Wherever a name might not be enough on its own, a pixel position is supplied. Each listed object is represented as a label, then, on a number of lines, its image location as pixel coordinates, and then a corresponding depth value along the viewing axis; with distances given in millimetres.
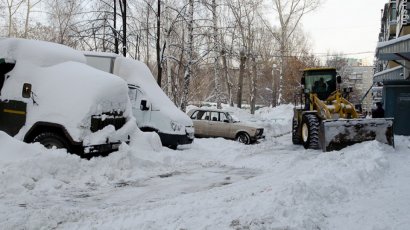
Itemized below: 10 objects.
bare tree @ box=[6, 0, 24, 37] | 41625
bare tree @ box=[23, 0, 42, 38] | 42319
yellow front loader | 12977
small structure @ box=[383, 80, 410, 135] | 17984
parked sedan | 18719
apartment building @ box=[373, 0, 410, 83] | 16703
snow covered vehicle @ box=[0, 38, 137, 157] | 9500
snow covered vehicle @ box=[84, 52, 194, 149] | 14039
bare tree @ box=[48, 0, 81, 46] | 26838
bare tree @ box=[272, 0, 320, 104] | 45000
